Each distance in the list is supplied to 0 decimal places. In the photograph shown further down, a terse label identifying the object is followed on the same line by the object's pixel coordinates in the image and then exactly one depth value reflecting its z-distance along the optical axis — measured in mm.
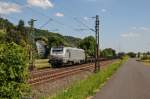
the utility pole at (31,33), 21201
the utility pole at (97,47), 23040
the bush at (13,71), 6310
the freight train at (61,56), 26512
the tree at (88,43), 81355
